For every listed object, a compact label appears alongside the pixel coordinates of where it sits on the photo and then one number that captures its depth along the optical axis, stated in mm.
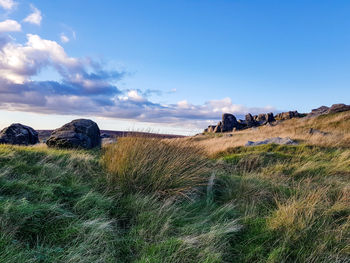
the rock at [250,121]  44625
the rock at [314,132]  15803
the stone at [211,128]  46531
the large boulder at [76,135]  10164
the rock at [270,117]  44338
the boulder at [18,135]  11594
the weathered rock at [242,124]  45531
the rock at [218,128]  44556
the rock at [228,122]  43912
